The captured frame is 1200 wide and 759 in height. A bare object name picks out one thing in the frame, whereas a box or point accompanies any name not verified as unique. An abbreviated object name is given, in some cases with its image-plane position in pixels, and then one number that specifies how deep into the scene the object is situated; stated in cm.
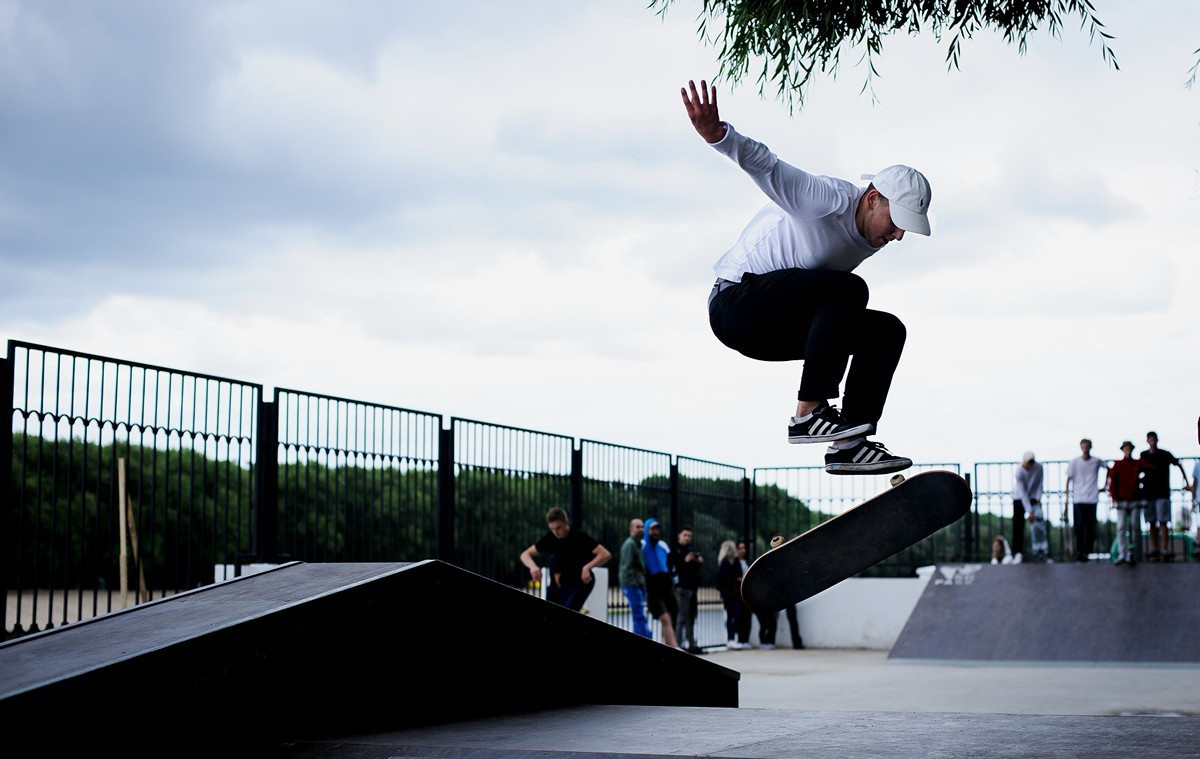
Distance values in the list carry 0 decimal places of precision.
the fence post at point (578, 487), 1478
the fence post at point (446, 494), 1207
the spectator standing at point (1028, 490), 1708
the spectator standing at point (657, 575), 1437
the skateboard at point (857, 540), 511
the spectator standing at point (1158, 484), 1521
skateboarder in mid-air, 469
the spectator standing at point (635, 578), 1377
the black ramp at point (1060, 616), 1399
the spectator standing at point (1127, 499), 1532
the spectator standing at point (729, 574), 1775
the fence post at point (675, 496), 1770
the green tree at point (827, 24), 707
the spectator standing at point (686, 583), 1627
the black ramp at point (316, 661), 342
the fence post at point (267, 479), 1008
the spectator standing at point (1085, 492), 1577
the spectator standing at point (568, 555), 1149
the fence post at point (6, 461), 762
